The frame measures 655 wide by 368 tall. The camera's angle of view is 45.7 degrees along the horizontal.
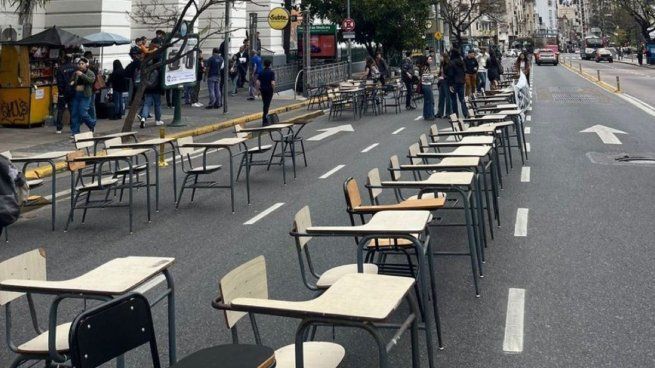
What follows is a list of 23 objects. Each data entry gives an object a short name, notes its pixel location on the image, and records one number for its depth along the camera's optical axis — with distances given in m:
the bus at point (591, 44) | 104.57
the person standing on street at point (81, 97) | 17.47
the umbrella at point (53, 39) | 20.00
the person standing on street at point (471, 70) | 25.23
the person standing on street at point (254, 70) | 28.48
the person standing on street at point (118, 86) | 21.58
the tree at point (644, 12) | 80.99
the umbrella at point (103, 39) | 23.38
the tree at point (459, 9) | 67.39
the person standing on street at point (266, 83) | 21.30
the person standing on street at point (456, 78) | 21.56
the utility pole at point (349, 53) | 38.22
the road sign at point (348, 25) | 35.91
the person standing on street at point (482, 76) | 29.94
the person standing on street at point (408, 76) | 26.05
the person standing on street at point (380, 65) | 31.22
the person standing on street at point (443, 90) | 21.89
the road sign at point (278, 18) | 29.75
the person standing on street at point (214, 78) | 25.41
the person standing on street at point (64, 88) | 18.19
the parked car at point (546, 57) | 73.06
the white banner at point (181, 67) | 20.27
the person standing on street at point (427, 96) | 22.23
